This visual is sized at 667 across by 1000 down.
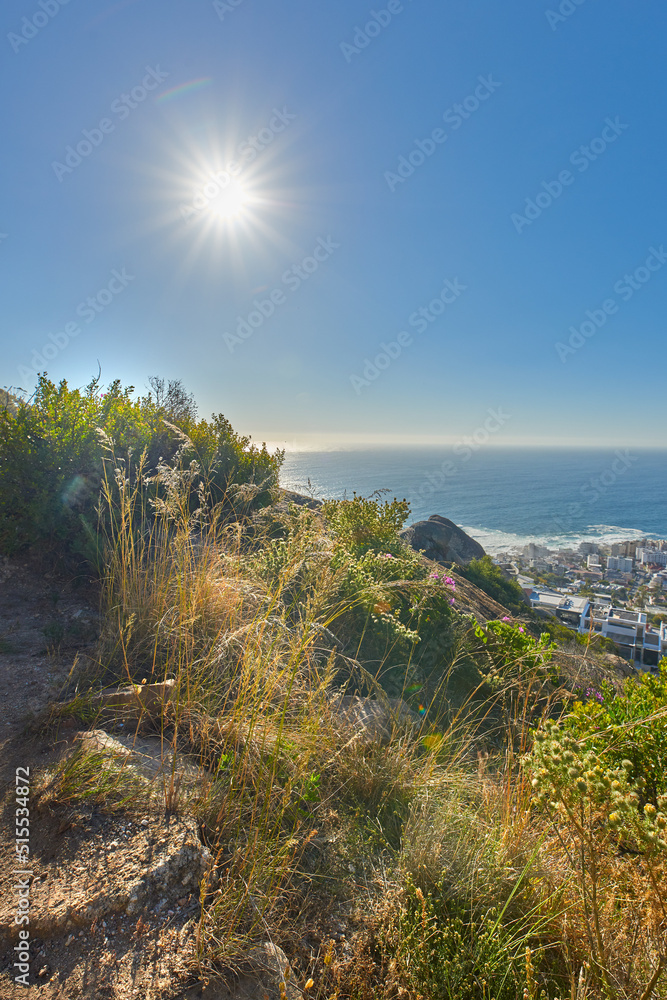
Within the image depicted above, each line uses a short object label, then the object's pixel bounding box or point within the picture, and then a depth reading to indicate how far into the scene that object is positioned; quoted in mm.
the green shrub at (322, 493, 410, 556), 5867
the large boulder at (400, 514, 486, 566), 10956
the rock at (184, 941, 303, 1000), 1250
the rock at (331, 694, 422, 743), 2510
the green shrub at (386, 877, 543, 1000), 1334
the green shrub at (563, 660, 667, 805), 2021
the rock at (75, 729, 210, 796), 1864
